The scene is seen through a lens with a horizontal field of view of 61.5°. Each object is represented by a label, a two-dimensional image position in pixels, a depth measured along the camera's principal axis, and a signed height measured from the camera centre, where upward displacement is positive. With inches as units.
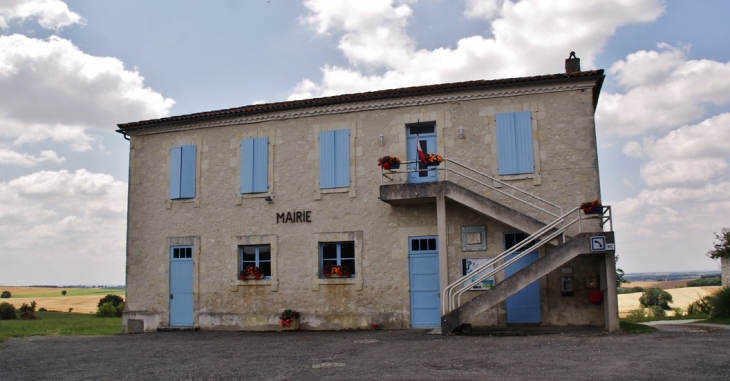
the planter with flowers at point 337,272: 562.9 +3.8
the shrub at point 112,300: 1354.8 -46.7
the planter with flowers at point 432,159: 511.9 +96.0
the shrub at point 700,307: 679.7 -42.1
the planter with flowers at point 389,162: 525.3 +96.1
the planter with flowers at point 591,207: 459.5 +48.3
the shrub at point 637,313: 893.6 -63.0
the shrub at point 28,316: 1078.2 -61.8
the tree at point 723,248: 618.9 +22.2
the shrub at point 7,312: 1101.1 -55.8
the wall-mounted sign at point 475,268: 524.1 +4.3
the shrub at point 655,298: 1401.6 -63.3
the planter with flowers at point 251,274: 592.4 +3.4
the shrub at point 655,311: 983.6 -66.3
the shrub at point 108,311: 1237.1 -63.0
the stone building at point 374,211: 506.0 +59.5
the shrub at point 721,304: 559.2 -31.2
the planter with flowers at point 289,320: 561.9 -39.1
